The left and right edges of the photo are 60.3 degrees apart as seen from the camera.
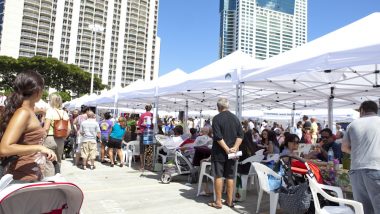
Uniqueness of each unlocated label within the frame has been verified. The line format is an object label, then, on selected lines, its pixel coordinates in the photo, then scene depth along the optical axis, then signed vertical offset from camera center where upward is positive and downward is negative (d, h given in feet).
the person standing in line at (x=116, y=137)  31.94 -1.58
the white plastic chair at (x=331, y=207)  11.02 -2.57
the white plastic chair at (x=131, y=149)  34.14 -2.93
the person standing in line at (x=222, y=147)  17.41 -1.17
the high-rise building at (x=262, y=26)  506.48 +164.24
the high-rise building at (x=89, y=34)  314.76 +90.63
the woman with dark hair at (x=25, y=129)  6.64 -0.26
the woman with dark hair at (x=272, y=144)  24.95 -1.28
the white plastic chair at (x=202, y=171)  20.29 -2.91
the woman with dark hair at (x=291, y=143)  20.67 -0.94
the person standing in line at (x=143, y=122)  30.37 -0.02
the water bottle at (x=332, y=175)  16.16 -2.23
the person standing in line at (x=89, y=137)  29.81 -1.63
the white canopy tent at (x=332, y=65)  15.29 +3.84
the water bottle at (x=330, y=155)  19.39 -1.50
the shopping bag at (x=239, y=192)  19.63 -3.97
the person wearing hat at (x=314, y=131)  39.83 -0.24
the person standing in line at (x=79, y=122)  31.47 -0.30
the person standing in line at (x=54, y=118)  19.03 +0.03
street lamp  98.30 +28.09
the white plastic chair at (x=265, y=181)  15.61 -2.73
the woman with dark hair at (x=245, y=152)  19.97 -1.60
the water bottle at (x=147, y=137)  29.78 -1.36
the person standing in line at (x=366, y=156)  10.69 -0.83
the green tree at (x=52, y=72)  213.25 +30.66
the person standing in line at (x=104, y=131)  34.32 -1.12
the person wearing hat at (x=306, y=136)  34.06 -0.75
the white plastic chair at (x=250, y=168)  19.77 -2.60
